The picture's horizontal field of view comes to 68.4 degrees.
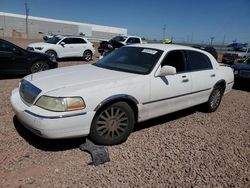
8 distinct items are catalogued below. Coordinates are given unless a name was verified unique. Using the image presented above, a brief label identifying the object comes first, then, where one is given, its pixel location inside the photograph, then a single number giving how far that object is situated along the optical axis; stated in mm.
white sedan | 2441
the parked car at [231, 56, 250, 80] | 6803
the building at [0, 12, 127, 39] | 54034
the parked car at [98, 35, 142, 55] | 14035
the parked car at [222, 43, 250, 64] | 13713
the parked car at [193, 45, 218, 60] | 13322
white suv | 10191
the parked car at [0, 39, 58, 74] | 5918
